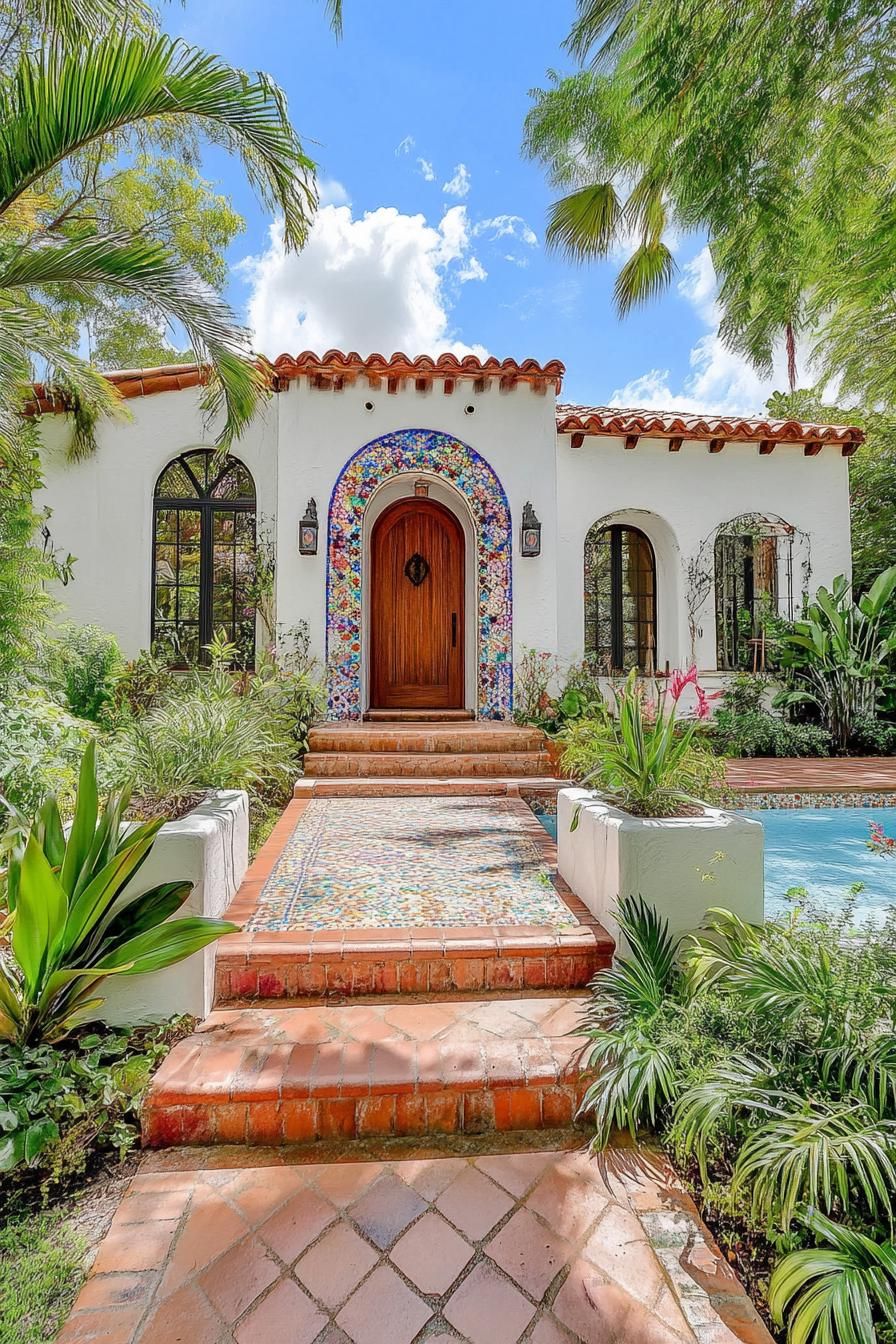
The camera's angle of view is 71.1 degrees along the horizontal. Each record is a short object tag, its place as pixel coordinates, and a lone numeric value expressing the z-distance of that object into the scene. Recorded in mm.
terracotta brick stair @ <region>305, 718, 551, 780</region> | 6723
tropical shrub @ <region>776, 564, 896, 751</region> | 9148
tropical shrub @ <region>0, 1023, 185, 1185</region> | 2094
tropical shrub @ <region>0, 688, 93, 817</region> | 3984
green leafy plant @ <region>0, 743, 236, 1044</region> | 2334
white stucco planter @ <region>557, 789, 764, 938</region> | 3000
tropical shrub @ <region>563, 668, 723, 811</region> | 3432
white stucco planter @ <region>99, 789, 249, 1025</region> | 2684
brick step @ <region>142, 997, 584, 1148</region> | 2330
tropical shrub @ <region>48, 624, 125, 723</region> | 7078
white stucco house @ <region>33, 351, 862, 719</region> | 8172
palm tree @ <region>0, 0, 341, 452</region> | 3930
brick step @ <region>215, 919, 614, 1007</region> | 3041
